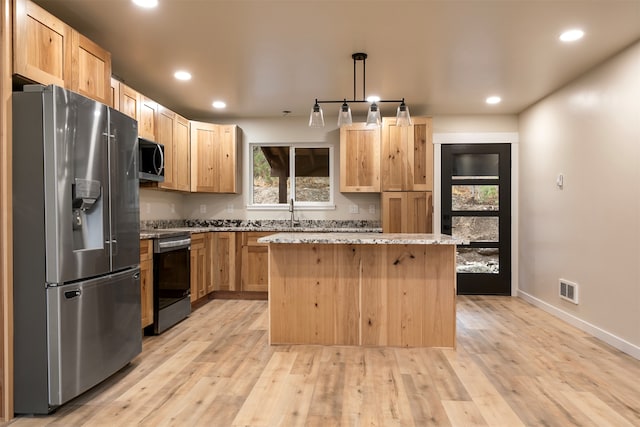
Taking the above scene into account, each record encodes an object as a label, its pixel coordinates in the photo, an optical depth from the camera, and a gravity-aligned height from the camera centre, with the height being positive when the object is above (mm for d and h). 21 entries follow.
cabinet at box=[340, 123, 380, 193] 5340 +661
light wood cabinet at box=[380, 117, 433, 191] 5207 +672
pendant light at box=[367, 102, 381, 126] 3176 +700
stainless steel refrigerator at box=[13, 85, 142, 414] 2229 -184
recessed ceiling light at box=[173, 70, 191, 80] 3947 +1295
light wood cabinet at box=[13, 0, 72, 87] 2242 +949
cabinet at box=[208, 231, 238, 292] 5281 -609
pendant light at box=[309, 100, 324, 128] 3268 +729
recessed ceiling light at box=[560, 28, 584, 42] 3004 +1262
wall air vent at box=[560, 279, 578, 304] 3994 -789
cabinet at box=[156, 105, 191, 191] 4484 +731
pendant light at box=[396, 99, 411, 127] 3184 +708
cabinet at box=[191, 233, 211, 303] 4668 -636
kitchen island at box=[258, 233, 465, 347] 3357 -661
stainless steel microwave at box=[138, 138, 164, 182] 3836 +479
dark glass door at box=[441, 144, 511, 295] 5508 +0
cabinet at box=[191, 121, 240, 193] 5371 +686
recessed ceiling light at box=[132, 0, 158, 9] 2623 +1301
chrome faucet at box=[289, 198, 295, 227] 5718 -3
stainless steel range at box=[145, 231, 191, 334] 3725 -643
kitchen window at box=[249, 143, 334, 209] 5879 +526
